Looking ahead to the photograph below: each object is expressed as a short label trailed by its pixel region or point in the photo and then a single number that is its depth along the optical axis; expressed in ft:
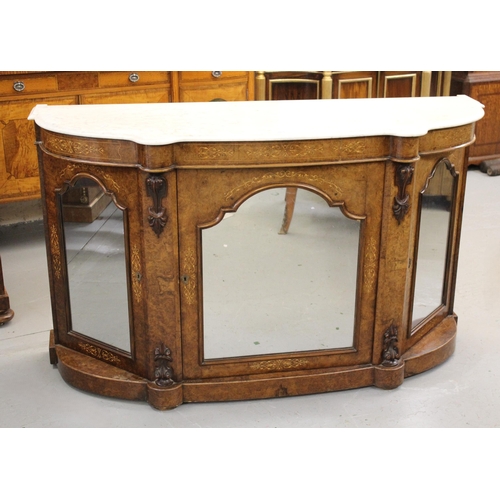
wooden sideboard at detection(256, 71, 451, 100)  15.56
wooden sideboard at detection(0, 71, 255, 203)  12.91
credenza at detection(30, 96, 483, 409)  8.39
